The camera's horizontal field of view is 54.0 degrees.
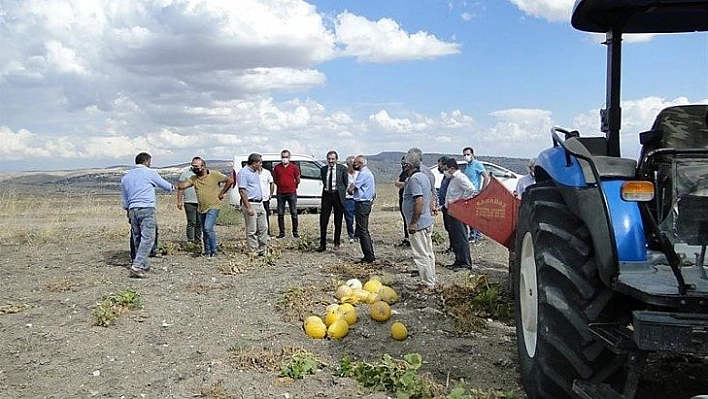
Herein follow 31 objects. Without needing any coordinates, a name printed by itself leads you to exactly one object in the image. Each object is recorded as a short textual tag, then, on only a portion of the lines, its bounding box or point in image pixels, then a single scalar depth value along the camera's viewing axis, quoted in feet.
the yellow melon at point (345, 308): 22.76
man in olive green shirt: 37.42
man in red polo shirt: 46.19
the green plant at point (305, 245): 40.57
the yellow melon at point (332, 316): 22.08
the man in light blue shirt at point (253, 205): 37.32
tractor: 10.40
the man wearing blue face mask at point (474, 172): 43.21
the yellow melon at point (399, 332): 20.77
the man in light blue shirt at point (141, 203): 32.65
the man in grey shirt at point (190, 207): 39.29
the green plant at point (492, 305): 22.72
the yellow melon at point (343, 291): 25.45
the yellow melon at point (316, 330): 21.57
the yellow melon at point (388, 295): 25.16
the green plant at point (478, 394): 14.19
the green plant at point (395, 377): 15.74
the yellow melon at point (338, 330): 21.45
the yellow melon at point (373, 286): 25.91
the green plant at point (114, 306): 23.44
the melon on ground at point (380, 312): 22.45
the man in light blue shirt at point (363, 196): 35.83
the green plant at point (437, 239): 43.26
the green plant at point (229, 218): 57.26
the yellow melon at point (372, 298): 24.74
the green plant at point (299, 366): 17.60
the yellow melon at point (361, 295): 25.14
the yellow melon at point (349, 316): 22.39
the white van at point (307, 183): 66.13
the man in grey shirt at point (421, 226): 27.76
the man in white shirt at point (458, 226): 33.65
